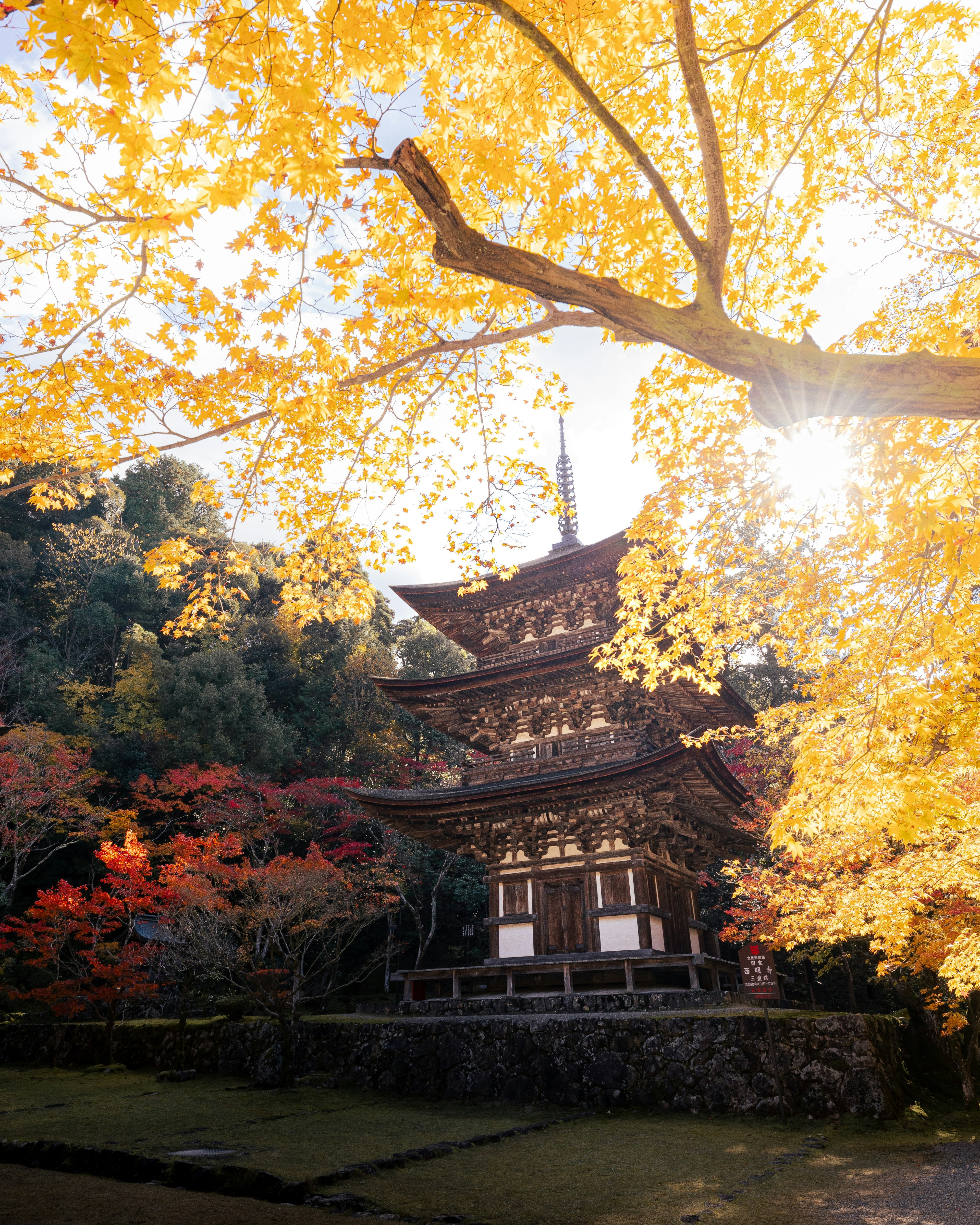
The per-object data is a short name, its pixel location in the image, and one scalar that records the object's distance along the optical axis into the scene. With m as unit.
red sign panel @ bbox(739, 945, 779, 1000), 8.62
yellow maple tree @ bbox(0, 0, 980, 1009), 3.66
